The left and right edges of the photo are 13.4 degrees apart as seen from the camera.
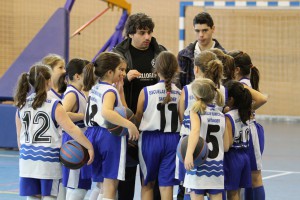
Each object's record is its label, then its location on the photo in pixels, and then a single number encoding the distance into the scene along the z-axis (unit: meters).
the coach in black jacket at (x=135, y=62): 10.90
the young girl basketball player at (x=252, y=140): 11.03
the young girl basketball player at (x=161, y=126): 10.34
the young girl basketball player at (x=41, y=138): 9.78
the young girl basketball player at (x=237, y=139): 10.20
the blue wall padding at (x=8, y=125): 20.36
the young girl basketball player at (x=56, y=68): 11.81
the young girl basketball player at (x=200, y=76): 10.00
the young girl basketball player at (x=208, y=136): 9.60
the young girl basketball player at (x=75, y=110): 10.95
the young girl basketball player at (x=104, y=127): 10.18
